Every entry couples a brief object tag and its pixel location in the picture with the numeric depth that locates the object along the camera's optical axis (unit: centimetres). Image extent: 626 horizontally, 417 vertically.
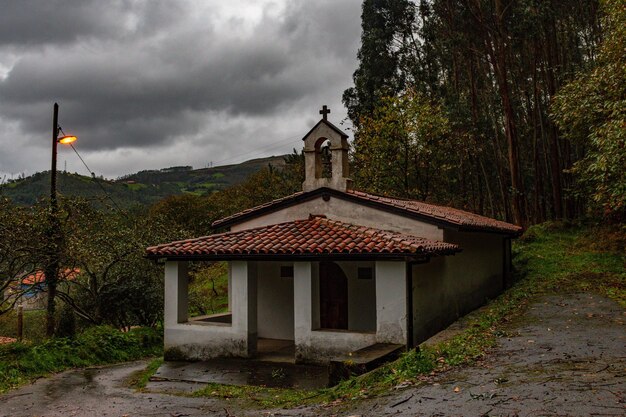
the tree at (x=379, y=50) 3459
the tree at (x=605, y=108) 1401
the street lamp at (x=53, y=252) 1394
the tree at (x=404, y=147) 2706
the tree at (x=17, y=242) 1297
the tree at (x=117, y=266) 1531
